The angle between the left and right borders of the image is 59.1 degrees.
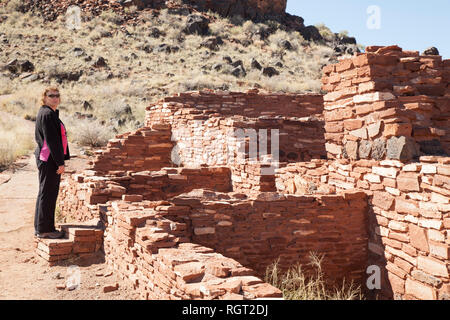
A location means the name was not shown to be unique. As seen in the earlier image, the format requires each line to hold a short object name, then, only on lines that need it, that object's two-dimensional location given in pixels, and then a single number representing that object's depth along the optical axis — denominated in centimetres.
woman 502
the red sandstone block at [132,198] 527
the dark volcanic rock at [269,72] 2332
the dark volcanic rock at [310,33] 3456
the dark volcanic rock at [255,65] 2425
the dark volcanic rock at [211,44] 2734
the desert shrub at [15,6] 3150
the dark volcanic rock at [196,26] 2973
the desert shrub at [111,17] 3041
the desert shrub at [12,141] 1132
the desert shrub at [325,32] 3638
